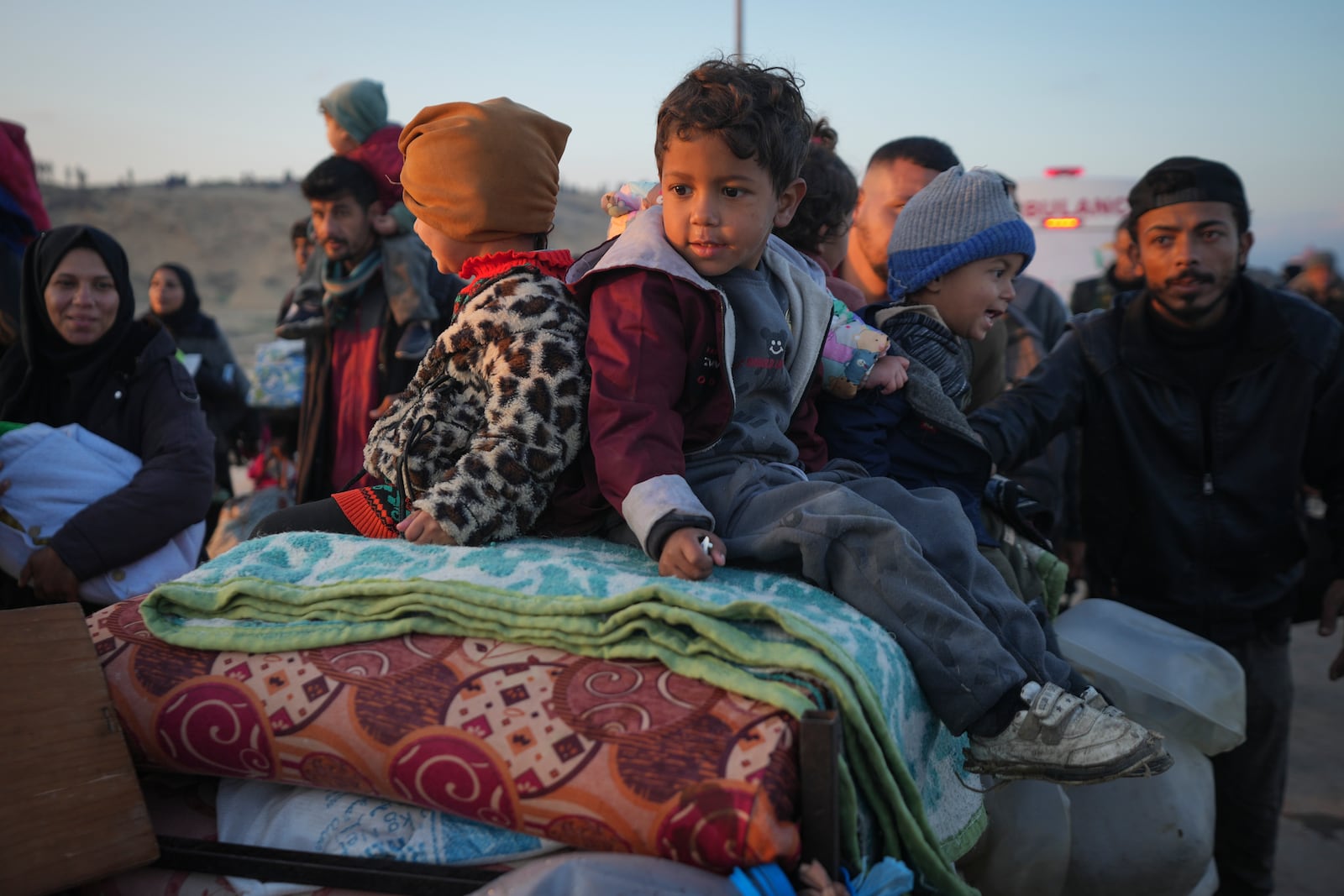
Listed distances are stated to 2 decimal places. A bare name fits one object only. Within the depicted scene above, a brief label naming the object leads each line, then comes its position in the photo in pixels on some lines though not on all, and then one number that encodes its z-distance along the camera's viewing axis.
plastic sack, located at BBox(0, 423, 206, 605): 2.97
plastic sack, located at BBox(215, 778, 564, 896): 1.54
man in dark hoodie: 3.36
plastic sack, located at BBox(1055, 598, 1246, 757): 2.77
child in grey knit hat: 2.38
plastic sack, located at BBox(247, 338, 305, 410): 5.40
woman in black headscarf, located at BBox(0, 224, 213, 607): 3.19
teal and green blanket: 1.48
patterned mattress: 1.34
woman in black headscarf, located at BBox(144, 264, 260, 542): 6.32
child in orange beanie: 1.91
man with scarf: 4.40
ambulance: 9.34
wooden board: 1.48
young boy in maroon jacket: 1.70
